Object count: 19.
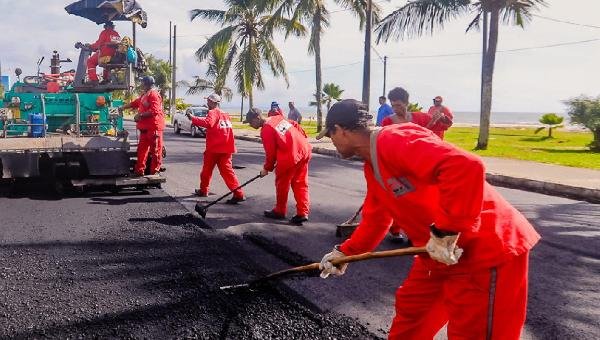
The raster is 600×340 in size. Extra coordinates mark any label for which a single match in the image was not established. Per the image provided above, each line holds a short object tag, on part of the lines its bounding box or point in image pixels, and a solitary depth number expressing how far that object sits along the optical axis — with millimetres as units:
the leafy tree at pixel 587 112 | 17484
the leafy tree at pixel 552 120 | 24812
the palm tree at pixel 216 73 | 27250
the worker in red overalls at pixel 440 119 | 6988
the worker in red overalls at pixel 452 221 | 2062
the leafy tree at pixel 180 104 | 48062
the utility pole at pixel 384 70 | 53806
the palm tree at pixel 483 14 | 16547
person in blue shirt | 11591
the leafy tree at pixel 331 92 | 35728
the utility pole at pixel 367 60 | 17969
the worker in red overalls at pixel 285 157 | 6836
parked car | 24766
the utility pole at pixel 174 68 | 36062
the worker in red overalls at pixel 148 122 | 8508
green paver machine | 8117
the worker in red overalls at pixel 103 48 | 9078
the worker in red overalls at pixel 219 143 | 8203
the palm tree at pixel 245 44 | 26469
